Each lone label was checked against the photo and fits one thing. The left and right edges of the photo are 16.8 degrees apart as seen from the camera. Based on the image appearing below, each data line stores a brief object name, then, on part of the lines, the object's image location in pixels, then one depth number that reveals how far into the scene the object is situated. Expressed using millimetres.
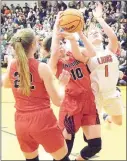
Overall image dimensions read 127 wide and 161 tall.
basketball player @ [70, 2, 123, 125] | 3846
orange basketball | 3439
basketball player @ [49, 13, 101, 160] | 3738
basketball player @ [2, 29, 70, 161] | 2973
